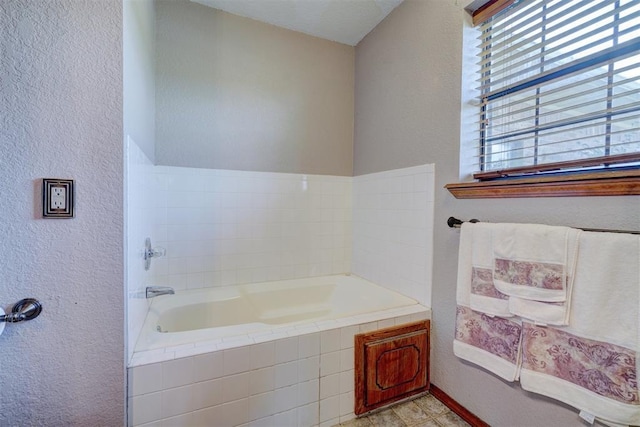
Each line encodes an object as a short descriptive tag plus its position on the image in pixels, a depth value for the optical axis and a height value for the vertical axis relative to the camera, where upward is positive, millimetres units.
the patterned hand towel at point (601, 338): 932 -465
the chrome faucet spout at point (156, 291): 1554 -483
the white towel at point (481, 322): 1276 -550
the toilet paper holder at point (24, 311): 941 -372
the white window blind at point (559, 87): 1054 +553
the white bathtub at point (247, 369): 1145 -744
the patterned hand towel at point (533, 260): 1091 -210
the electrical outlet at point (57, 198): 983 +23
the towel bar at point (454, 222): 1538 -71
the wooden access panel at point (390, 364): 1512 -898
